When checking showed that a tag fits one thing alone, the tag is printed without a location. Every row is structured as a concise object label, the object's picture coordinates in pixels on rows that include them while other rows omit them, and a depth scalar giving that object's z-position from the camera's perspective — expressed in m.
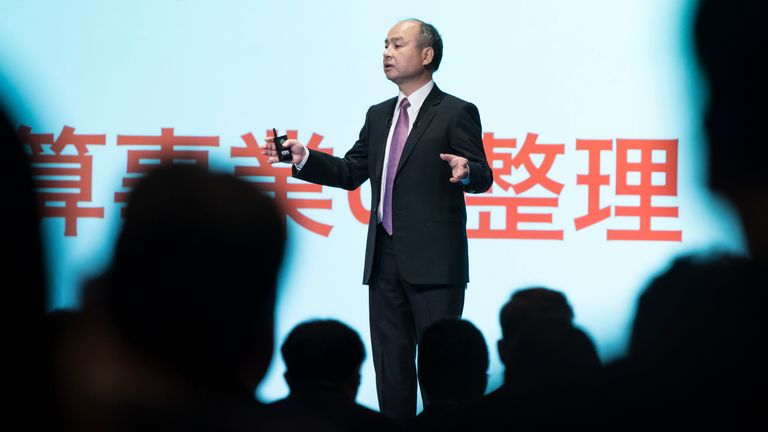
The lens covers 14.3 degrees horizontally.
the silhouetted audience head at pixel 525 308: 9.36
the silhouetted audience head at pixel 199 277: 6.32
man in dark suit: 10.54
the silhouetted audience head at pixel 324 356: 9.06
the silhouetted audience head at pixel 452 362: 9.42
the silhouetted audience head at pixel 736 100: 5.03
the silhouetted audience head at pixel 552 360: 7.58
